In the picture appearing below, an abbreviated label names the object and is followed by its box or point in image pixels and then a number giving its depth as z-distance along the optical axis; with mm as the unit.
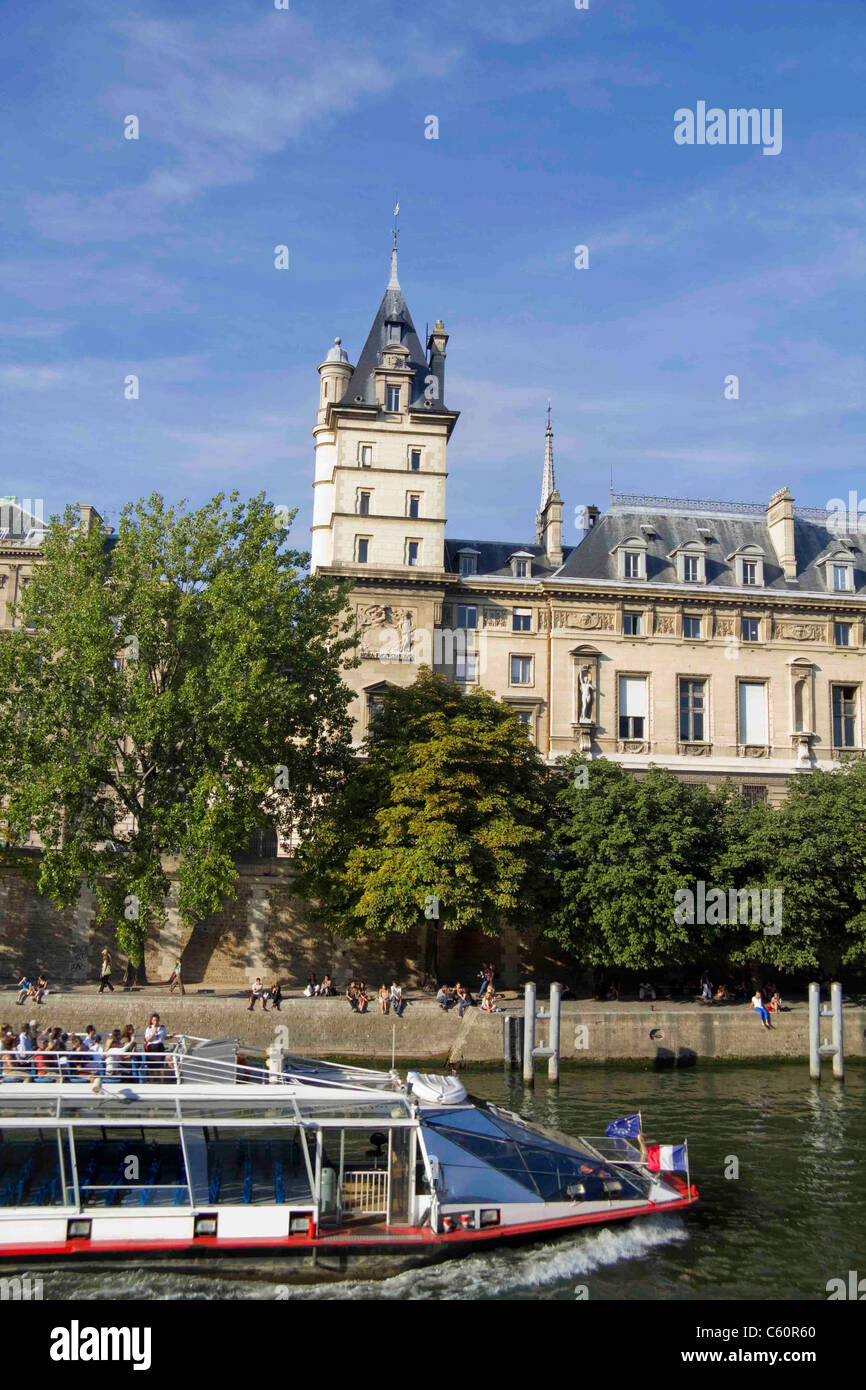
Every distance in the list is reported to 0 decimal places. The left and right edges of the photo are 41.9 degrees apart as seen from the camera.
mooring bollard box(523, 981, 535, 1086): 34469
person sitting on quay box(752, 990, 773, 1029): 38812
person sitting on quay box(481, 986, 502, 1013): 38531
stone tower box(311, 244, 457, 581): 54781
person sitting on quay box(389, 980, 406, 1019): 37969
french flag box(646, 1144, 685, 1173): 22219
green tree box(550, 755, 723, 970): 39438
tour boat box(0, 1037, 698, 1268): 18219
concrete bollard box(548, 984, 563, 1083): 34406
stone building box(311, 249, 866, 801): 54625
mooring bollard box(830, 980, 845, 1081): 36344
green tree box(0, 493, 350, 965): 37844
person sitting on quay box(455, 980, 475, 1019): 38872
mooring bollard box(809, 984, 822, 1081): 35844
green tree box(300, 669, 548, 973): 38656
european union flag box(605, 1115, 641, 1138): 22859
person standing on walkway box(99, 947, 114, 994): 39812
